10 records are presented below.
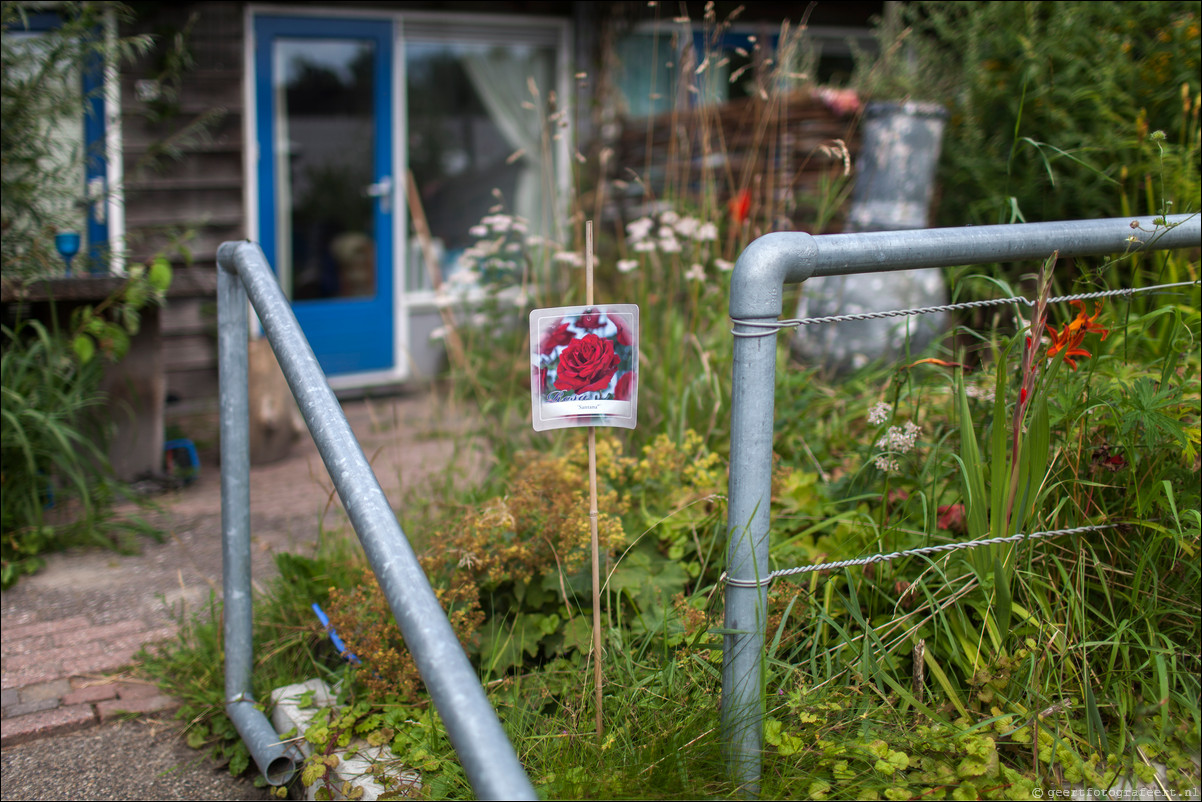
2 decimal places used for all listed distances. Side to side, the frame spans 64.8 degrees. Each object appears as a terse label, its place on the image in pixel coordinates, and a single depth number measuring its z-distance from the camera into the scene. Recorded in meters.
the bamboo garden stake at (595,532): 1.61
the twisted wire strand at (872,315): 1.45
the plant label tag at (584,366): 1.62
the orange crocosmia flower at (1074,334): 1.76
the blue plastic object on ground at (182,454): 4.16
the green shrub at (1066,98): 3.64
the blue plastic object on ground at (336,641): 2.05
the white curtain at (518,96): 6.35
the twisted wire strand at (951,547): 1.59
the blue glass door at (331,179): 5.45
